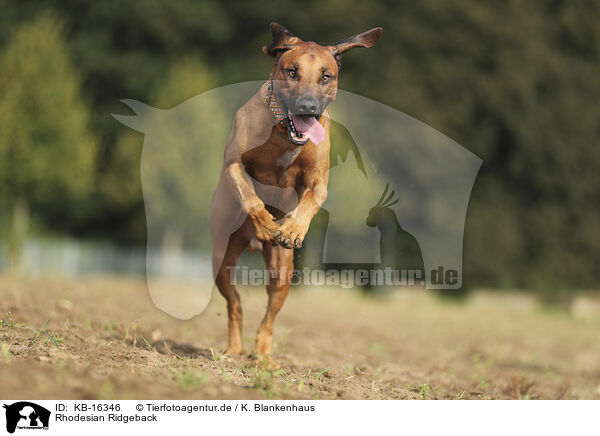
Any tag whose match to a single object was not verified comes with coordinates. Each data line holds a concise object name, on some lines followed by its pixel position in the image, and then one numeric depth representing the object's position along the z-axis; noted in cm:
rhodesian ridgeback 995
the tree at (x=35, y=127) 3747
